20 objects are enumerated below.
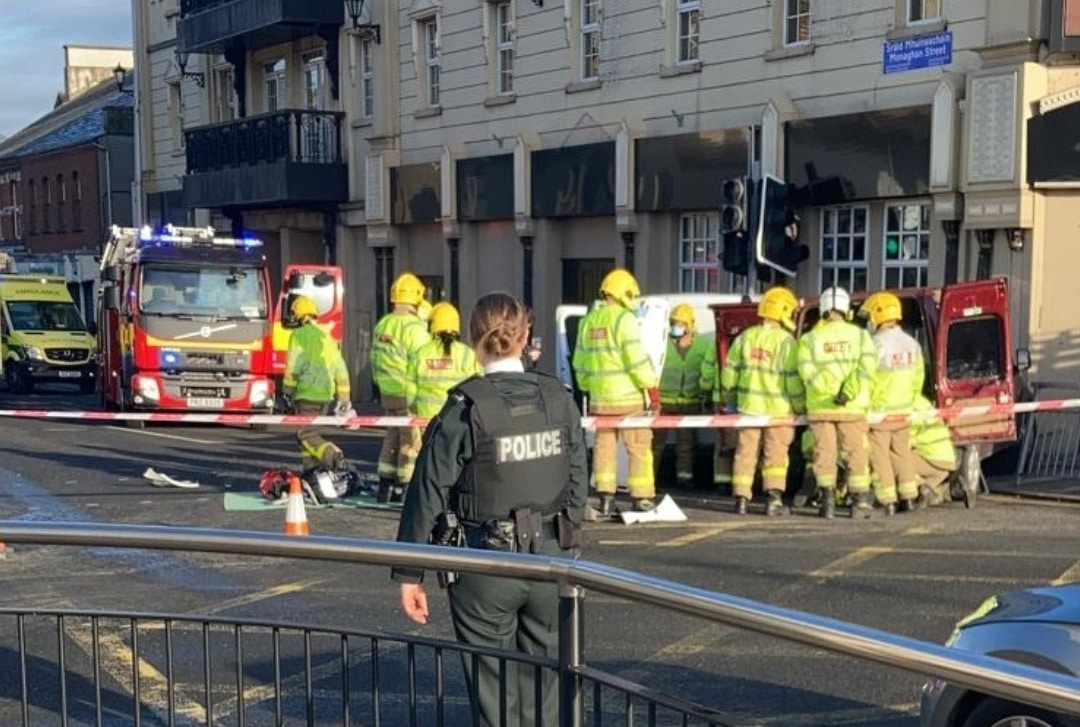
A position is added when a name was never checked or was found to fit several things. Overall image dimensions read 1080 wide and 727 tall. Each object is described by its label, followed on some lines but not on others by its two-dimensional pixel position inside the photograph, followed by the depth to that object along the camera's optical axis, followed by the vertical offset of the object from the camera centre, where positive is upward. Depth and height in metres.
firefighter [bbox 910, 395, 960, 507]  11.34 -1.54
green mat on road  11.83 -2.09
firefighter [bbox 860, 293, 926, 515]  11.03 -1.03
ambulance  27.90 -1.38
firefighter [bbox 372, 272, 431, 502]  11.98 -0.86
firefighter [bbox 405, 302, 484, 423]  10.96 -0.79
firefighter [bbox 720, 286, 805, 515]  11.20 -1.03
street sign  15.21 +2.50
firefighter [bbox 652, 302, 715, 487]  12.98 -1.01
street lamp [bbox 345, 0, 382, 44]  25.78 +4.81
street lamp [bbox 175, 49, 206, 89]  33.25 +4.95
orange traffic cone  9.06 -1.64
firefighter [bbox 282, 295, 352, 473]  12.41 -1.00
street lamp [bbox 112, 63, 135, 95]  39.62 +6.03
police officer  4.46 -0.73
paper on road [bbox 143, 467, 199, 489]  13.25 -2.10
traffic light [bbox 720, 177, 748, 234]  14.65 +0.69
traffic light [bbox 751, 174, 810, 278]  14.73 +0.47
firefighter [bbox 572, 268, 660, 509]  10.95 -0.89
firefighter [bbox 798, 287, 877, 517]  10.70 -0.99
